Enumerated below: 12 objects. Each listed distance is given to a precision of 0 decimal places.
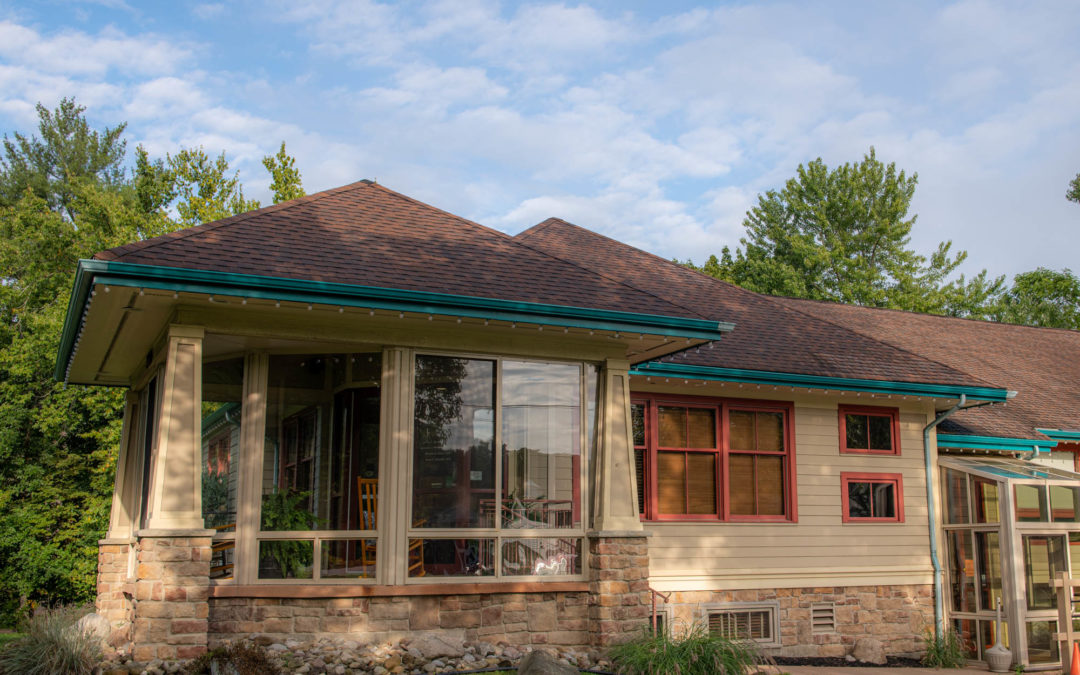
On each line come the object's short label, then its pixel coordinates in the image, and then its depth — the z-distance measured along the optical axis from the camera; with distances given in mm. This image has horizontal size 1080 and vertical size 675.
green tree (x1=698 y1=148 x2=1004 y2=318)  32781
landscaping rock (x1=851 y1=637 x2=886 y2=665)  11422
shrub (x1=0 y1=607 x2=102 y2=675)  7055
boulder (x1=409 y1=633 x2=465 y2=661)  7828
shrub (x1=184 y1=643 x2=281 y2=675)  7066
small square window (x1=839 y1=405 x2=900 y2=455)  12133
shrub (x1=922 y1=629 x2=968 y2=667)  11719
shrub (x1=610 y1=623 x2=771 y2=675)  7664
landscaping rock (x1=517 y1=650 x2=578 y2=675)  7145
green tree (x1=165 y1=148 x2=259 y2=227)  20219
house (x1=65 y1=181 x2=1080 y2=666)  7699
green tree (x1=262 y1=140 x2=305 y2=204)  19797
